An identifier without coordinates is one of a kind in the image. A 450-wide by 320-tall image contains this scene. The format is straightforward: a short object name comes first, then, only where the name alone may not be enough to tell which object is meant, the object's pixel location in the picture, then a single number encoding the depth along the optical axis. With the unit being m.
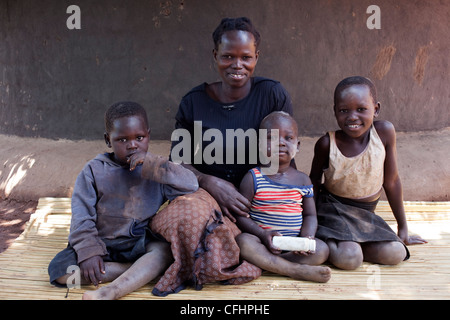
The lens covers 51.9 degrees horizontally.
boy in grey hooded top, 2.45
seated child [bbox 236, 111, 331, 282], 2.62
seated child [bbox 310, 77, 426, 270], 2.74
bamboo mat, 2.37
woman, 2.45
